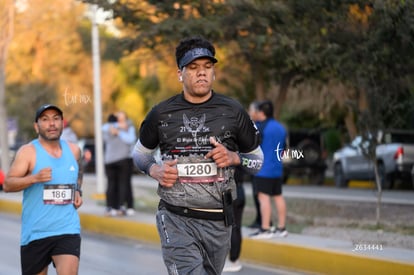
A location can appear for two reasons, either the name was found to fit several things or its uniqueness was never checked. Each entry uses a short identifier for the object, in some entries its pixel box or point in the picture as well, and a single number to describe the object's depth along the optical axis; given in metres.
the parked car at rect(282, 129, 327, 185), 24.04
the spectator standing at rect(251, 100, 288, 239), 10.72
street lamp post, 17.78
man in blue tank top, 6.30
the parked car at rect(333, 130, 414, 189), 22.08
